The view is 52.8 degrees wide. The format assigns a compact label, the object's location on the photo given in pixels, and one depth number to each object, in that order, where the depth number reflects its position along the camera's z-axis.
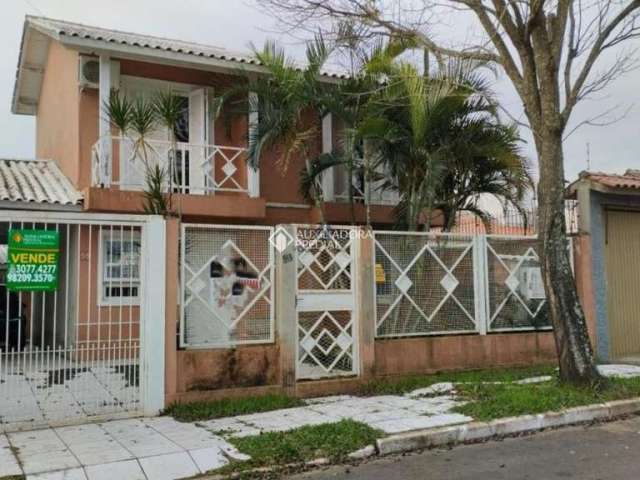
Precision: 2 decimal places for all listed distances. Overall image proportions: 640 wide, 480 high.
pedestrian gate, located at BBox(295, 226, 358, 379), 8.36
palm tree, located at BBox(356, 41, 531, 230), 10.00
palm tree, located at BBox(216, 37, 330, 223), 10.59
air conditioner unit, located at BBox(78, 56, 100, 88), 12.00
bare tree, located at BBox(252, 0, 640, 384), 8.20
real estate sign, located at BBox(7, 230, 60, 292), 6.75
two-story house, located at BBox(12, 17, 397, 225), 11.26
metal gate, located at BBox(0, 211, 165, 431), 6.71
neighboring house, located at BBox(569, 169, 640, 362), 10.97
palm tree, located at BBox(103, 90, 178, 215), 8.65
